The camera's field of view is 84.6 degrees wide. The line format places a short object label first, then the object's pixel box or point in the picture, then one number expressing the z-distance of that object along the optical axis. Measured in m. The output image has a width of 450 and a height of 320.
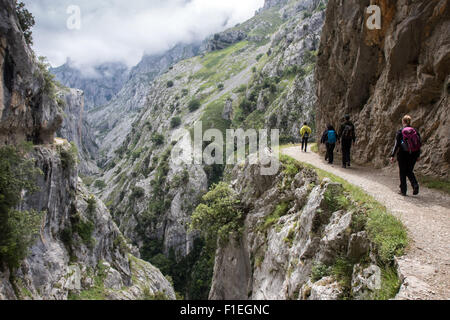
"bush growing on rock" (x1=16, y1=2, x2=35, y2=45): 22.85
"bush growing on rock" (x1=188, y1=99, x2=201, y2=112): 138.88
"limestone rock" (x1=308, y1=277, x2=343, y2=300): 6.80
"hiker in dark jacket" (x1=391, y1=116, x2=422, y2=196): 9.27
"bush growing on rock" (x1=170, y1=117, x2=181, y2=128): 130.62
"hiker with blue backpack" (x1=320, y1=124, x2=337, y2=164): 16.00
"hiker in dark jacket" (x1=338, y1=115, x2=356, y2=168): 14.46
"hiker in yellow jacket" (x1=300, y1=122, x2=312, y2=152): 21.84
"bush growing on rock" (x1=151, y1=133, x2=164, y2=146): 120.94
